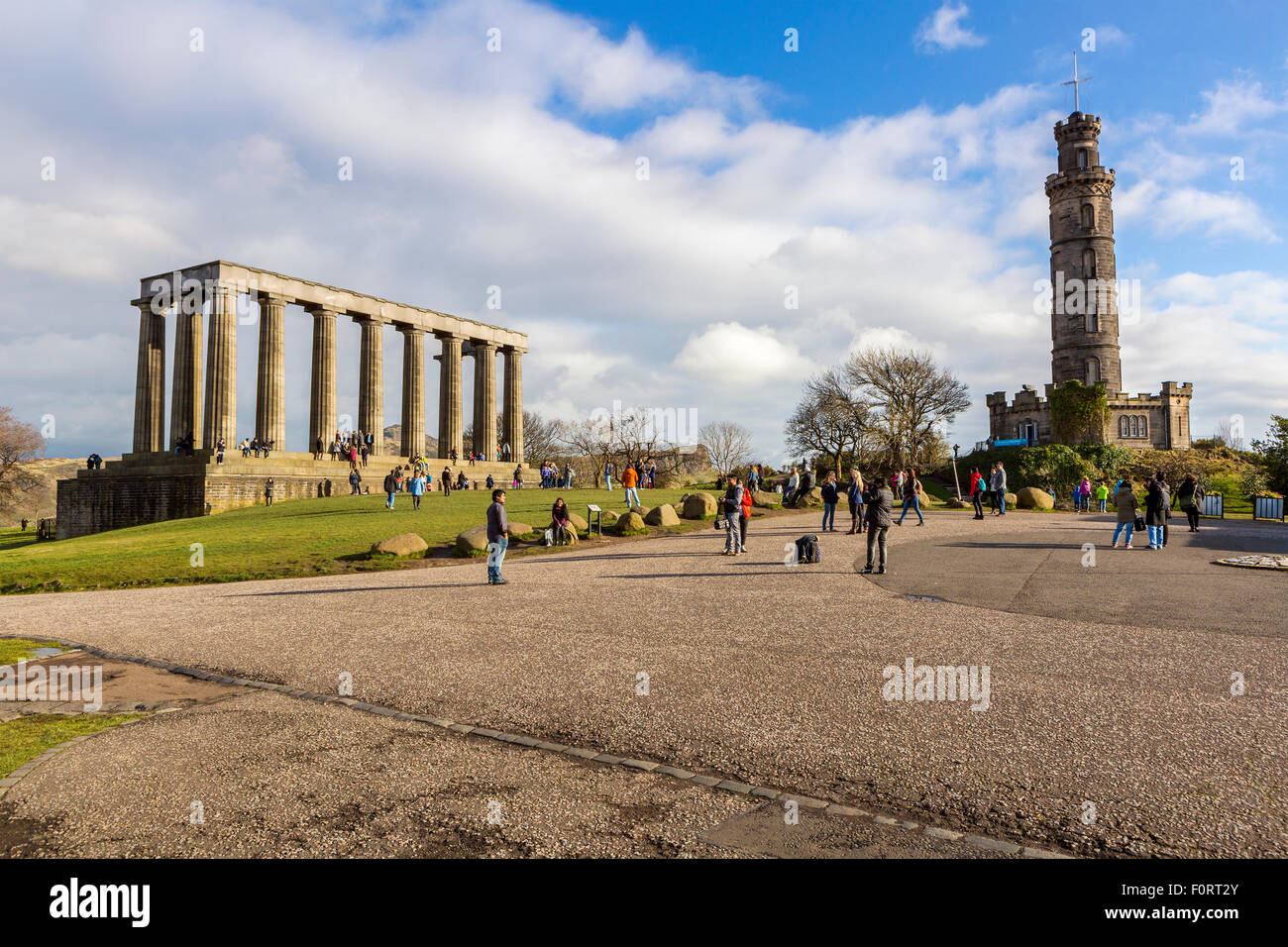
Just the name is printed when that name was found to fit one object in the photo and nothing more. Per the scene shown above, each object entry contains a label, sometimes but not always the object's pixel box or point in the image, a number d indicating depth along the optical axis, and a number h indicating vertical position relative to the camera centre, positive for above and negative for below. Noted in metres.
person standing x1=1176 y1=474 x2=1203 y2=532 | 23.89 -0.20
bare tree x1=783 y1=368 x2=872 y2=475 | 60.84 +5.54
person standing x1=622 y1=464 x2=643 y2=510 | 29.14 +0.40
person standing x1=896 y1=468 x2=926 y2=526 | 26.06 +0.05
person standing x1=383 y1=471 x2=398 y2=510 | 31.23 +0.18
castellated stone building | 80.44 +19.90
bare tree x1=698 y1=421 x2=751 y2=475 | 98.50 +5.09
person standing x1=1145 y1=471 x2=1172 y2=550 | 19.55 -0.54
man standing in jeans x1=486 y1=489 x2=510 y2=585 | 14.80 -0.91
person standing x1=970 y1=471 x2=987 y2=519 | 28.94 +0.02
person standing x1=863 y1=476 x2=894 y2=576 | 14.91 -0.44
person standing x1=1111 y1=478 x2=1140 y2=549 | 19.05 -0.33
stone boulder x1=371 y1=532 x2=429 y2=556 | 19.59 -1.43
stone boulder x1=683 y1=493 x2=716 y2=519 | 27.56 -0.59
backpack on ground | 16.77 -1.33
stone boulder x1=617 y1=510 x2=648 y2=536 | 23.81 -1.04
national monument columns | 43.97 +8.43
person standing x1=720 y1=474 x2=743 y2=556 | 18.61 -0.59
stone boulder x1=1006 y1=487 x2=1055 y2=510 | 36.78 -0.45
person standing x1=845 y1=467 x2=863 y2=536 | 22.98 -0.23
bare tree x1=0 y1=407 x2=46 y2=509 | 60.25 +2.94
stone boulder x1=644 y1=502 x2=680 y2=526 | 25.22 -0.85
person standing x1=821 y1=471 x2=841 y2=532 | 24.83 -0.18
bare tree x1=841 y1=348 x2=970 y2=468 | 58.50 +6.46
